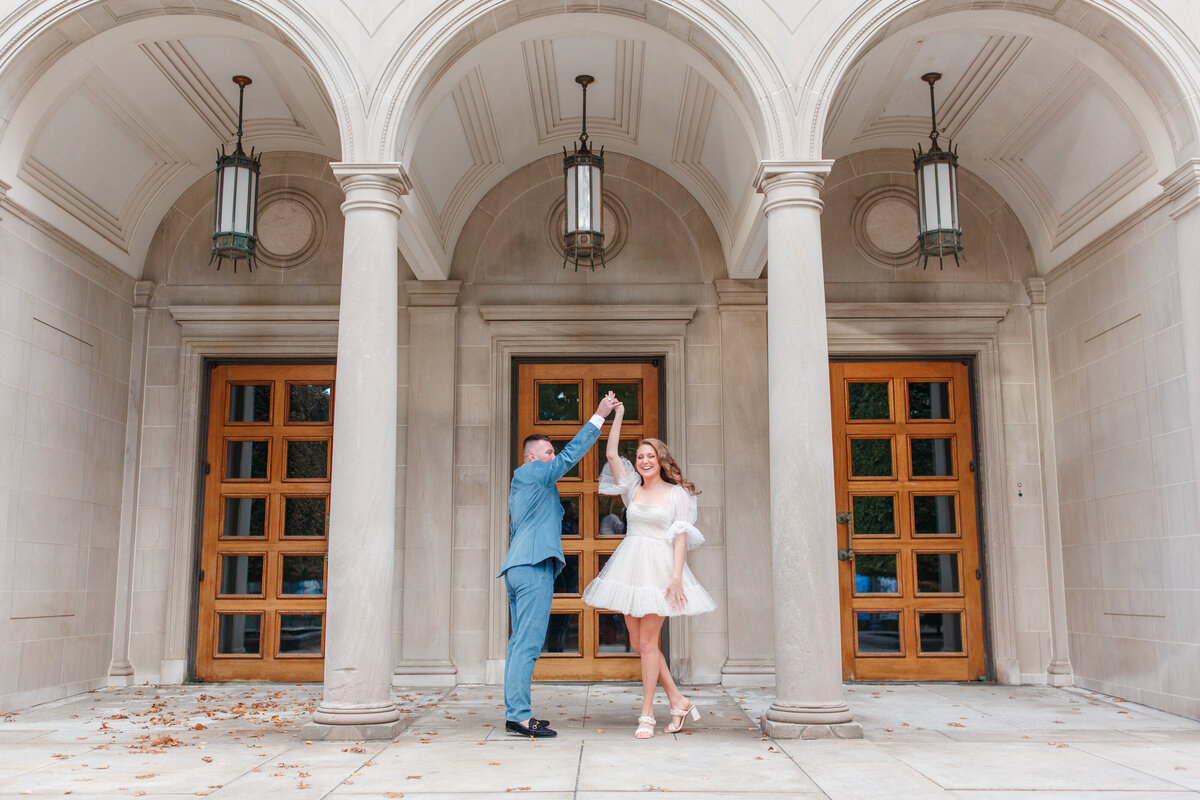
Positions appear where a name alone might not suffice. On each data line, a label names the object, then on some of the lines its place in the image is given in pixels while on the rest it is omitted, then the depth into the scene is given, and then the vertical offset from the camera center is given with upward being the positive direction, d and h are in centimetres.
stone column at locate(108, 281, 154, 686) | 902 +53
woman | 623 -9
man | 615 -3
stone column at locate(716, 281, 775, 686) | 895 +66
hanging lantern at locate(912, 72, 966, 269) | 805 +286
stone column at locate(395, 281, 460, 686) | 898 +62
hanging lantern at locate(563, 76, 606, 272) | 779 +278
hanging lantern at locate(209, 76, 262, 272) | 794 +279
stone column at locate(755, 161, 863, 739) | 611 +53
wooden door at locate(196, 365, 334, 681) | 930 +27
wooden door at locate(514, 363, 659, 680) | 927 +51
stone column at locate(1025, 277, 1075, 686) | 892 +54
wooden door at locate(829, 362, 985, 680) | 921 +29
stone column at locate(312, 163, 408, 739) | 617 +52
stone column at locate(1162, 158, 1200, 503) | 679 +201
